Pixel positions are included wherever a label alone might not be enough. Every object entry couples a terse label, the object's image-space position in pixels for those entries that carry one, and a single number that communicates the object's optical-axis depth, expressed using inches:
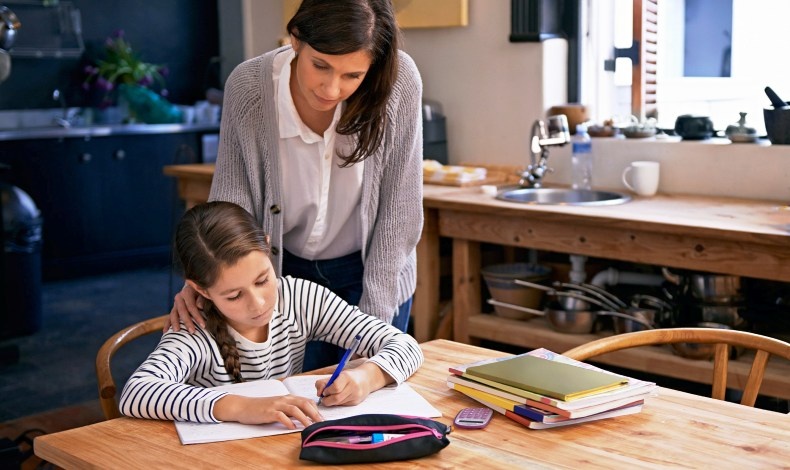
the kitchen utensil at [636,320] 115.0
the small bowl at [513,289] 128.3
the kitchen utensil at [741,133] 125.8
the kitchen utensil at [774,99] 121.8
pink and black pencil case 53.0
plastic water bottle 137.6
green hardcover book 59.0
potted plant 252.1
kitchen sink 131.2
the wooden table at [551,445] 53.4
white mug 129.8
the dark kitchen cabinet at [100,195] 229.6
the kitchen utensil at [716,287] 110.0
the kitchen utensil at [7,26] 176.9
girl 60.1
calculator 58.5
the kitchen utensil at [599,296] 120.2
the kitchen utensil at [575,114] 142.1
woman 78.2
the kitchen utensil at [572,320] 120.4
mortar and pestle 121.3
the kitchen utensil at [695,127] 131.1
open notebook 57.6
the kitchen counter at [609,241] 103.6
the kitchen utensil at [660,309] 116.0
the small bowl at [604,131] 140.4
